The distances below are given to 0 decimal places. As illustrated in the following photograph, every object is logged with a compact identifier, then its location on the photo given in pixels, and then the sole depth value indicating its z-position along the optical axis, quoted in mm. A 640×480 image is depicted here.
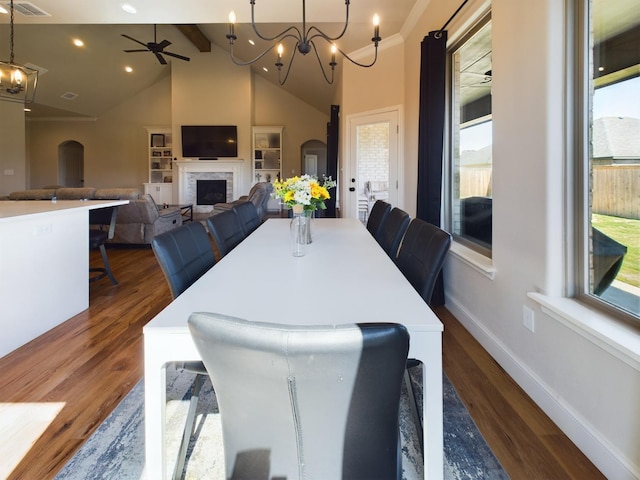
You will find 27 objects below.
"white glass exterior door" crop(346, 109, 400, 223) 4812
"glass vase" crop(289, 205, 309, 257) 1937
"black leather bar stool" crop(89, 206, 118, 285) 3842
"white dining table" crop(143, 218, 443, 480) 974
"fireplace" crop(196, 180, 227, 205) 10430
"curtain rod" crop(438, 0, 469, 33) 2708
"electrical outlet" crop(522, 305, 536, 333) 1863
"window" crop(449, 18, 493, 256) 2736
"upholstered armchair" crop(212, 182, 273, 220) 6932
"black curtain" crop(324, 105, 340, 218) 7434
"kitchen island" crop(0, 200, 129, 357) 2361
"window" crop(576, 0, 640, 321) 1396
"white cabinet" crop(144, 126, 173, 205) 10812
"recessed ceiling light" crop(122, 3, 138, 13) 3680
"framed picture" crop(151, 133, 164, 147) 10898
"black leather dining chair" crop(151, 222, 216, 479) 1361
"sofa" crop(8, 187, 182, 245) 4844
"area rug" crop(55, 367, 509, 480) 1367
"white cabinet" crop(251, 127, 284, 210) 10516
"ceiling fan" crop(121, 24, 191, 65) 6871
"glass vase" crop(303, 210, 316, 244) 2153
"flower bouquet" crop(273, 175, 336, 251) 1969
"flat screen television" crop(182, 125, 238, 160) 10023
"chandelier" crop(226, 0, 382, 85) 2291
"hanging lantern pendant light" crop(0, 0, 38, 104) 4262
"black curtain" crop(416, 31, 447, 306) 3094
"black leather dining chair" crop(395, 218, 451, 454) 1454
